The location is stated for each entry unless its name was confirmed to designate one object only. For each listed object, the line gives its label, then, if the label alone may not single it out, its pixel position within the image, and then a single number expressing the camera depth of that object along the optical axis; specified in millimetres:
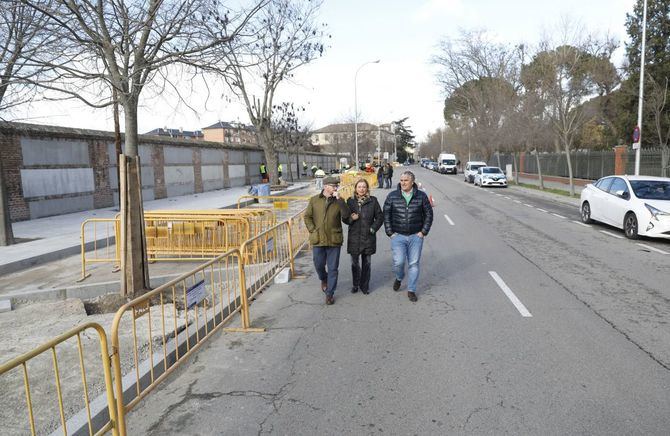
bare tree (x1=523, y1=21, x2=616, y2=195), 21844
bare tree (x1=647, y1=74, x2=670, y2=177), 20797
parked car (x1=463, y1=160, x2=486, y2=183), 37638
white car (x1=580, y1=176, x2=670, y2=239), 10594
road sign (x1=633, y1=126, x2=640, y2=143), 18375
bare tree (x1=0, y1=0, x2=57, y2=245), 6375
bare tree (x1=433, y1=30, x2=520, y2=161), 36031
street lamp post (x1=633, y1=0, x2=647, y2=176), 18181
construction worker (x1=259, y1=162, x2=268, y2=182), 31438
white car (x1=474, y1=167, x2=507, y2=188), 31938
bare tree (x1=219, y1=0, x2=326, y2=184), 26078
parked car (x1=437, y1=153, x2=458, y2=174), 58616
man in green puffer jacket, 6402
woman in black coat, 6625
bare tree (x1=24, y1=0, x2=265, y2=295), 6520
